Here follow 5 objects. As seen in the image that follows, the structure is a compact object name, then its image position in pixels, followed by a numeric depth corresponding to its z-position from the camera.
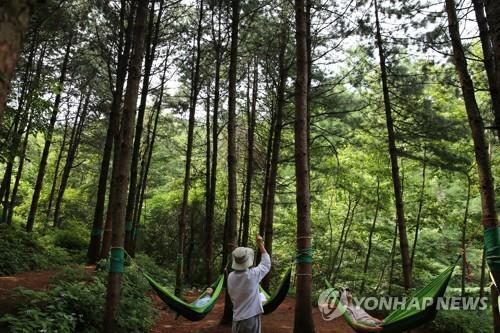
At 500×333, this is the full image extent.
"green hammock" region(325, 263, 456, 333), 4.06
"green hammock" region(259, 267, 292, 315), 4.97
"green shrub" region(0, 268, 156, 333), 3.68
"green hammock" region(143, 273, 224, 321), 4.79
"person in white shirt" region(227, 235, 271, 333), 3.54
